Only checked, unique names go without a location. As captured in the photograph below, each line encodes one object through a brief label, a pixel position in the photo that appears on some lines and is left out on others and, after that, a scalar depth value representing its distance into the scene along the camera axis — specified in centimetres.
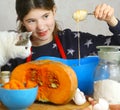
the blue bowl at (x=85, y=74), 150
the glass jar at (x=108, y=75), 136
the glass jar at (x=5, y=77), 148
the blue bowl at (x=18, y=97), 129
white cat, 152
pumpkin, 138
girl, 205
